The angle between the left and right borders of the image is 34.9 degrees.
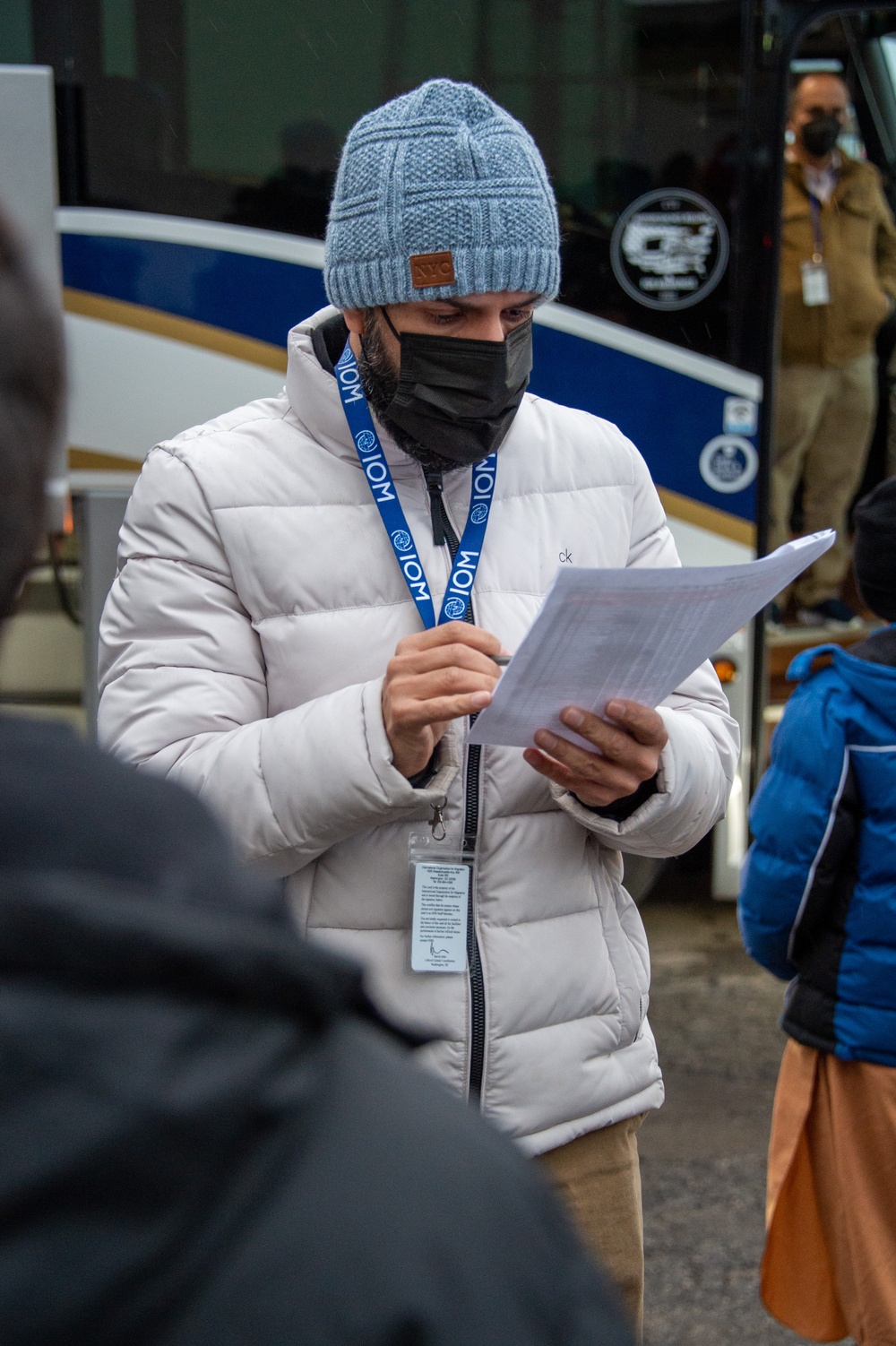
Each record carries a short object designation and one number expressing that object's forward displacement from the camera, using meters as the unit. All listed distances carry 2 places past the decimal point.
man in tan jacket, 5.35
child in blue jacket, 2.37
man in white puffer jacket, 1.63
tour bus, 4.13
